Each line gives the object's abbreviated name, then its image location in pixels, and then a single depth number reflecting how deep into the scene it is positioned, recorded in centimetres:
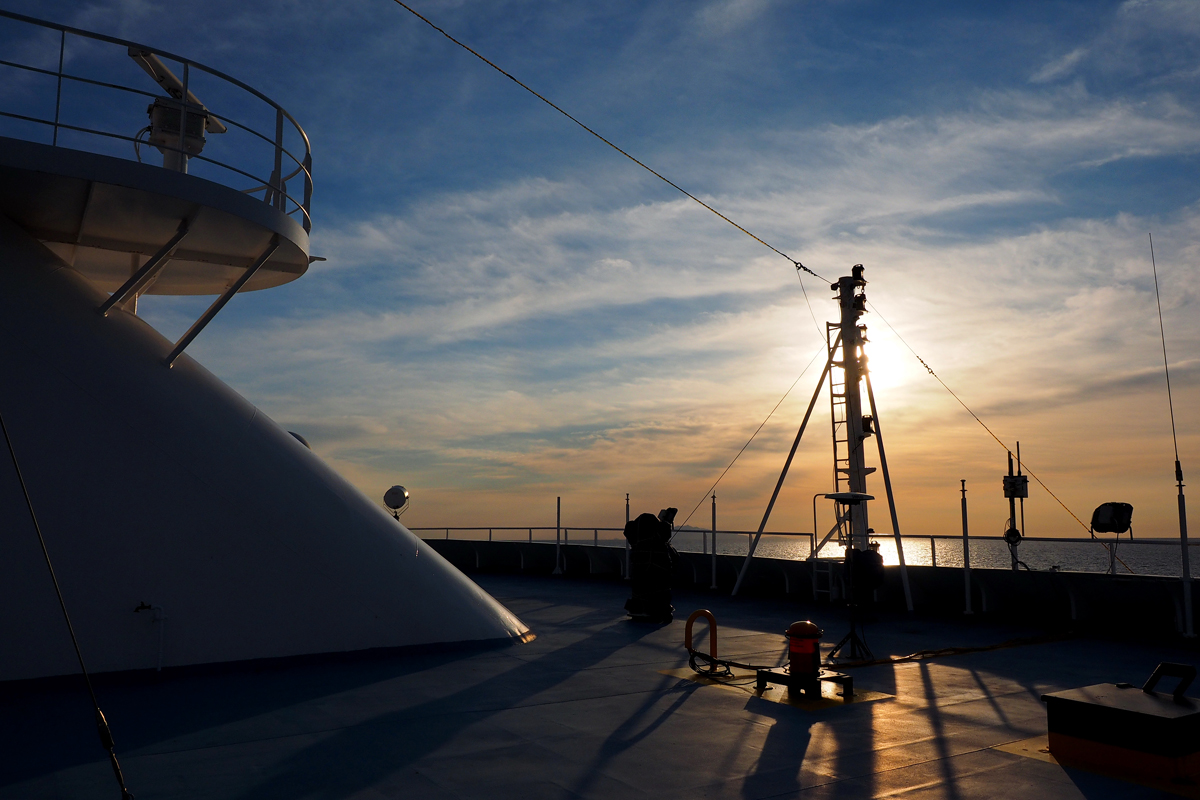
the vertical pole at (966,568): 1573
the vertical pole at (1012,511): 1658
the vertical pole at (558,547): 2592
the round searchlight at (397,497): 2131
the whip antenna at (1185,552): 1226
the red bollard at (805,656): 899
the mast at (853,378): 1758
